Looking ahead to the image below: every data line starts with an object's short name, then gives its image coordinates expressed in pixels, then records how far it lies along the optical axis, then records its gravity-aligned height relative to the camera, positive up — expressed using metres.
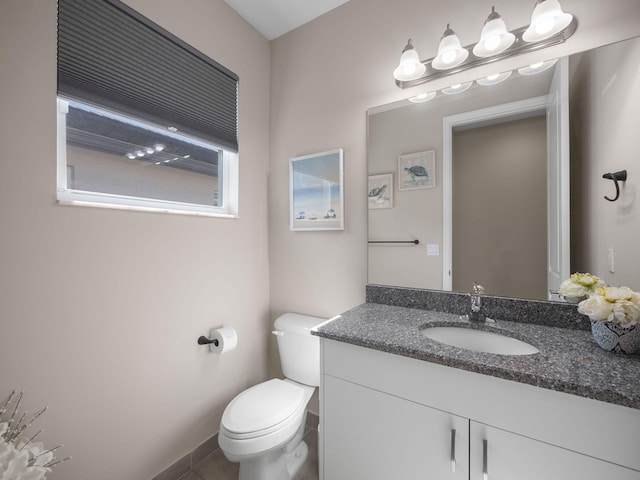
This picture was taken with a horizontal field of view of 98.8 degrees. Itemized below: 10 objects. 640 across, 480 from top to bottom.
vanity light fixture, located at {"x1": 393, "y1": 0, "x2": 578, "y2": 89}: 1.09 +0.86
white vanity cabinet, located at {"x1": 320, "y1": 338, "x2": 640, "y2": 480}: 0.70 -0.57
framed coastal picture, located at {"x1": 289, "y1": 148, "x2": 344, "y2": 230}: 1.69 +0.31
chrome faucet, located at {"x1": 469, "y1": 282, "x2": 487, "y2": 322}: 1.23 -0.30
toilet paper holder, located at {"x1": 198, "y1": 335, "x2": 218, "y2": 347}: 1.53 -0.56
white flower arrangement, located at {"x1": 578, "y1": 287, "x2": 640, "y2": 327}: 0.83 -0.22
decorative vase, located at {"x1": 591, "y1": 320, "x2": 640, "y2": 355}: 0.85 -0.32
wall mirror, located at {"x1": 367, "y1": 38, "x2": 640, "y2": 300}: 1.04 +0.26
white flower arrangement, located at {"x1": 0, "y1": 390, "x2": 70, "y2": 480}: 0.66 -0.57
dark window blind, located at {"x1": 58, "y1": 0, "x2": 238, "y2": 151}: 1.11 +0.82
